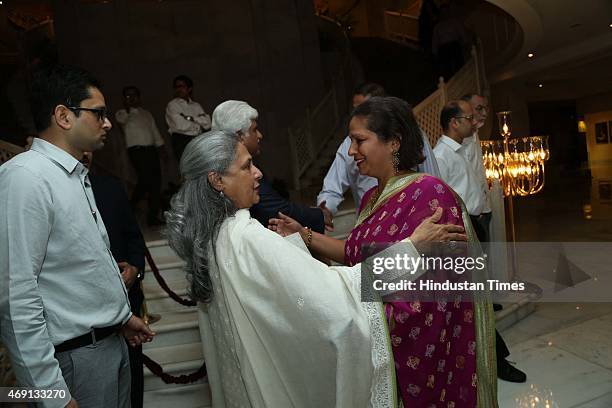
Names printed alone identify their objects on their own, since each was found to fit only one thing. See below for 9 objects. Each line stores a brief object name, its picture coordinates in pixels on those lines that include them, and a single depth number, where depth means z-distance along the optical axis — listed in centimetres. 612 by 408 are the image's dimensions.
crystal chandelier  421
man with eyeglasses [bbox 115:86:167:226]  577
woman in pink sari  154
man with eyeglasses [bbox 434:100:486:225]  346
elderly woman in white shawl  134
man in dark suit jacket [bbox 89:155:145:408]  220
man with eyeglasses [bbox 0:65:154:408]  129
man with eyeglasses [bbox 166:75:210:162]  560
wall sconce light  1260
